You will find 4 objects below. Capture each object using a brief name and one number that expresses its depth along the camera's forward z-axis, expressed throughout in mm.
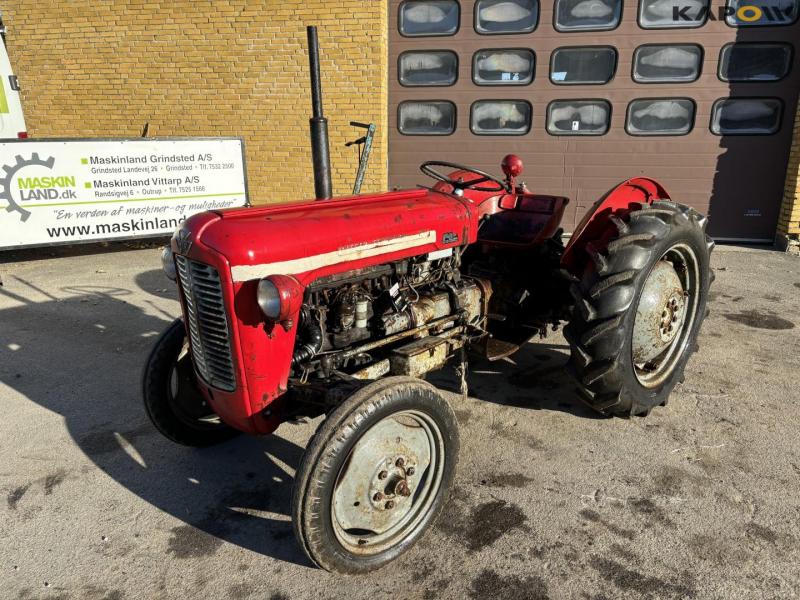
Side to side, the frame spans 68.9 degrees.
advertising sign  6840
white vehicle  8375
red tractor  2293
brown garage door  7398
